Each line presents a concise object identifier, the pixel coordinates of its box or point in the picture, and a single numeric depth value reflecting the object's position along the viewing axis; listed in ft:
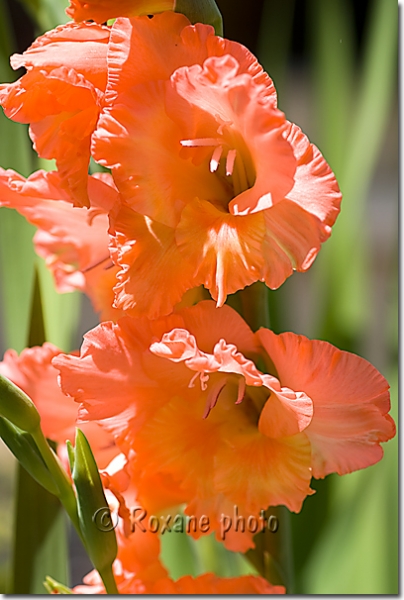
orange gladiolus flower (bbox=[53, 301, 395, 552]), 2.58
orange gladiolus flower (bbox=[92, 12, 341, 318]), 2.51
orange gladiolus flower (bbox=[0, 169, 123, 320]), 2.78
